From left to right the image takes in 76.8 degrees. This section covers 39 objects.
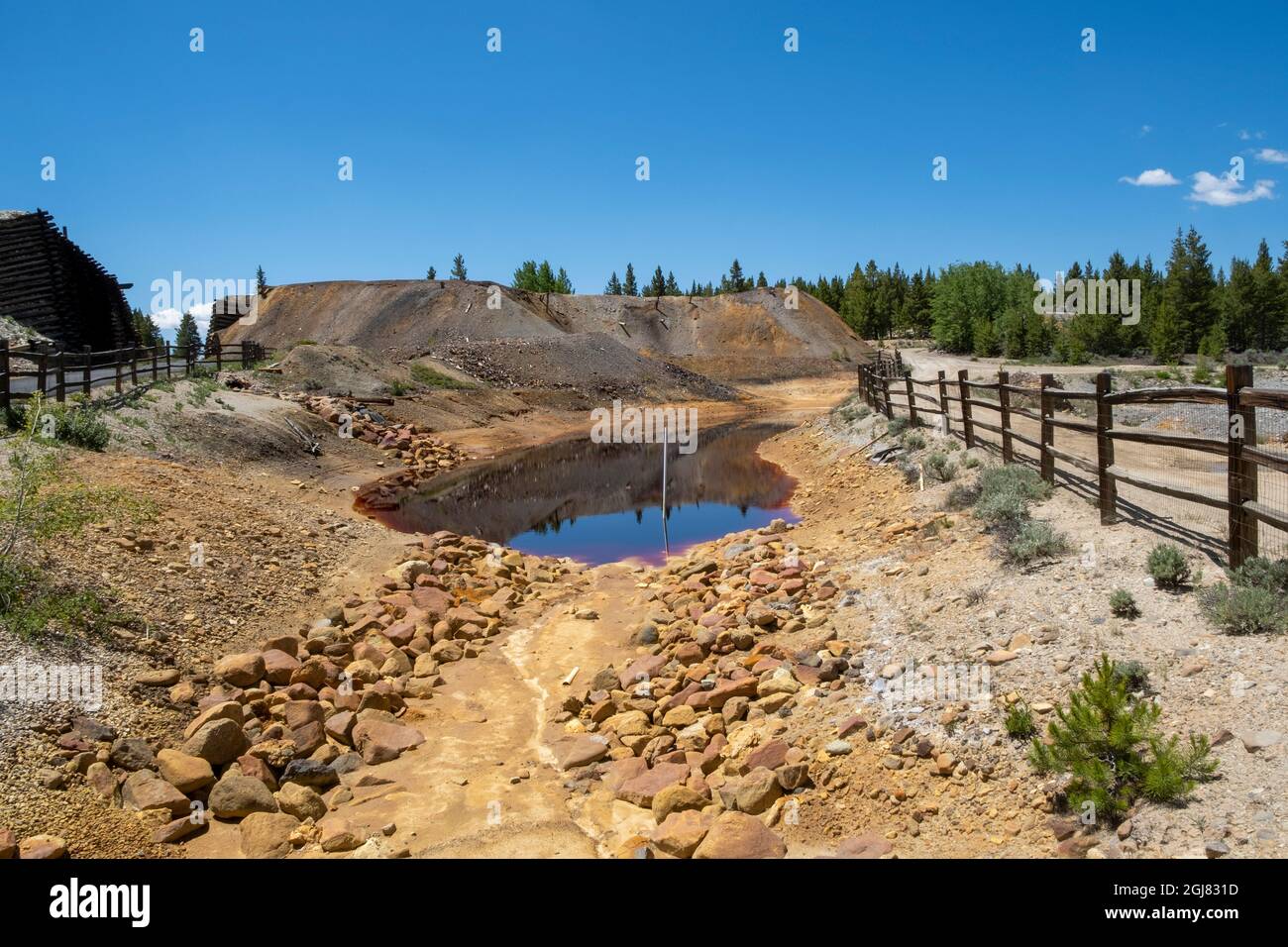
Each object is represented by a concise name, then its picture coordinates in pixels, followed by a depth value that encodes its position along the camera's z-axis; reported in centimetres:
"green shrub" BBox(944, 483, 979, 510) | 1127
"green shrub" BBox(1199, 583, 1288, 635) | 541
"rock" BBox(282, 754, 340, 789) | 688
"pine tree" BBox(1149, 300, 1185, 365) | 5062
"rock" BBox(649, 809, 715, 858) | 512
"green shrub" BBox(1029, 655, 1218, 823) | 429
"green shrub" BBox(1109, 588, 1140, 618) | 626
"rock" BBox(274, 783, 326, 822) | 629
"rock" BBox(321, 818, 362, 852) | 570
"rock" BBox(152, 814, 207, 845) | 580
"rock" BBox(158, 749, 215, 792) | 637
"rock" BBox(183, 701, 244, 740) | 722
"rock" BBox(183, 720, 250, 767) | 679
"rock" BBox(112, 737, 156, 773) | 648
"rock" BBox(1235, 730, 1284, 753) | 439
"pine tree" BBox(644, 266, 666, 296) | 10091
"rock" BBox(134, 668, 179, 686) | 771
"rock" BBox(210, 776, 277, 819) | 620
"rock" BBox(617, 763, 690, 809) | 621
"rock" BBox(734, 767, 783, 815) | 566
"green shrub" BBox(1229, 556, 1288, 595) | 573
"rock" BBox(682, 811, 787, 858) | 499
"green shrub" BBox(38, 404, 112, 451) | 1538
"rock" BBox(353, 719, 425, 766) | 733
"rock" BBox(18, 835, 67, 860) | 507
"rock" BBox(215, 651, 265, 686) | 826
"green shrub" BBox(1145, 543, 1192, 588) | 643
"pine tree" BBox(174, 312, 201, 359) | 2834
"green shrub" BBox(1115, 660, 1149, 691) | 530
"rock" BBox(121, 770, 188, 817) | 604
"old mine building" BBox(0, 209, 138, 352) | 3219
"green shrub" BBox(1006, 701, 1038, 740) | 529
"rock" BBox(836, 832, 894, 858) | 473
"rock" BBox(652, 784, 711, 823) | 589
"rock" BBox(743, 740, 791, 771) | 607
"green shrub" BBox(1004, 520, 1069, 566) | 797
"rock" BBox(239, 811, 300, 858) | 577
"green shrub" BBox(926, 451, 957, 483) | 1319
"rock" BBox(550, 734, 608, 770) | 707
